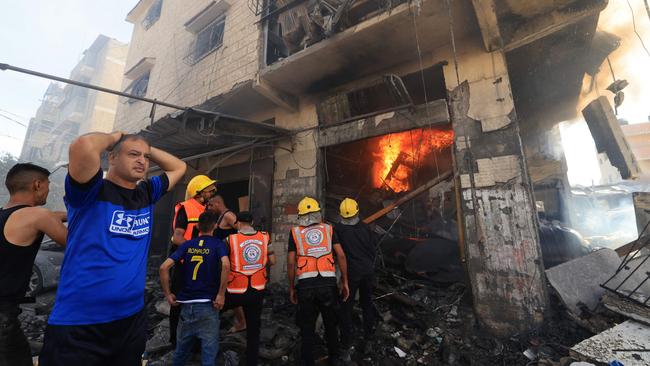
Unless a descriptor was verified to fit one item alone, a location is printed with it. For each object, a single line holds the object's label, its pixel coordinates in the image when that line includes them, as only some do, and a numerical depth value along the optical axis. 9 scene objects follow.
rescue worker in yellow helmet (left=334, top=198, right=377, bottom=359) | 3.93
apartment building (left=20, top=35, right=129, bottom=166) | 27.87
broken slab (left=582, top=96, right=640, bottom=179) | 5.57
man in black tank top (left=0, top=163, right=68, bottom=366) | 2.02
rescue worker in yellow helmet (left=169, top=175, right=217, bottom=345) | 3.53
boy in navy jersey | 2.77
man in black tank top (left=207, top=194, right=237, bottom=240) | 3.97
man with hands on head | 1.46
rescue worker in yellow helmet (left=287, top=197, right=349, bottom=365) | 3.27
